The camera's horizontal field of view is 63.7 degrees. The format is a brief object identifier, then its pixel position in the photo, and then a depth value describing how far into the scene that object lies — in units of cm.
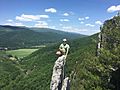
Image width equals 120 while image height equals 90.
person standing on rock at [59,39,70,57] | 864
